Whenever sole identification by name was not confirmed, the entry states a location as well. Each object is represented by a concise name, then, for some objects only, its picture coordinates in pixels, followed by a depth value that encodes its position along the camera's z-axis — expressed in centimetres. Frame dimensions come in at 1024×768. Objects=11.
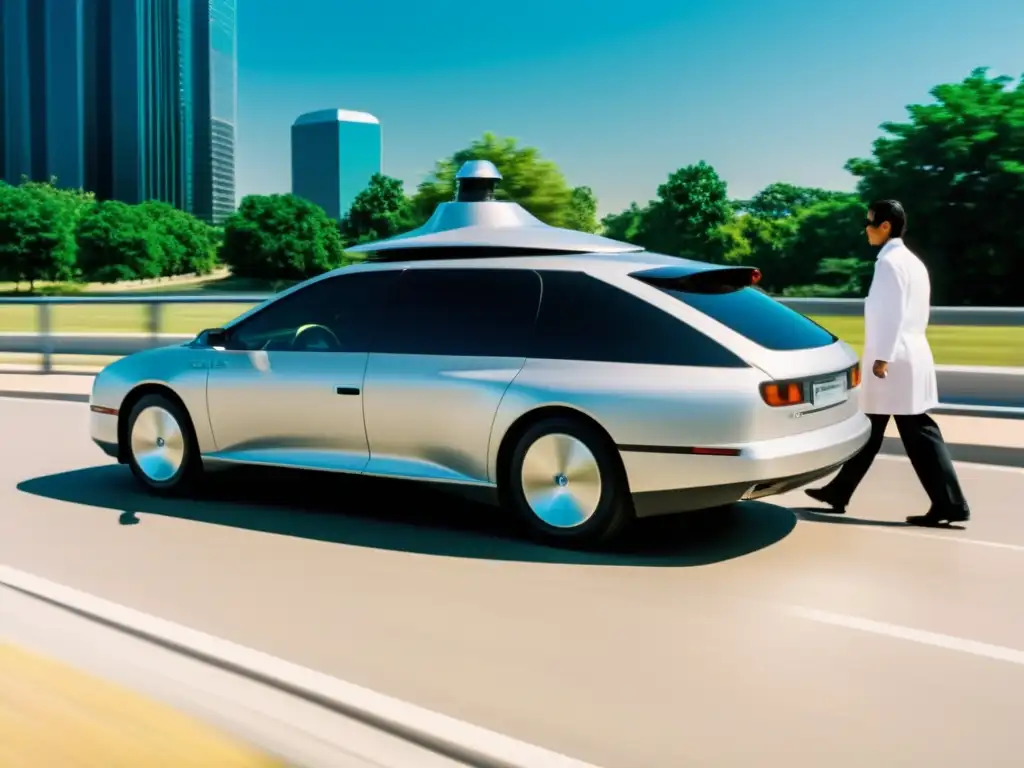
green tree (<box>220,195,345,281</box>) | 14662
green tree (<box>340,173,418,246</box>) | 15938
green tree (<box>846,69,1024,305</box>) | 5688
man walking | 663
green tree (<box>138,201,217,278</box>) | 15300
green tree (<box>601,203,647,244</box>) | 12531
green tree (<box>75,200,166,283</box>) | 13512
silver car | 595
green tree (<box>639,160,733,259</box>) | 11688
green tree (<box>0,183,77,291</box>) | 12356
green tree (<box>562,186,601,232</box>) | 15662
